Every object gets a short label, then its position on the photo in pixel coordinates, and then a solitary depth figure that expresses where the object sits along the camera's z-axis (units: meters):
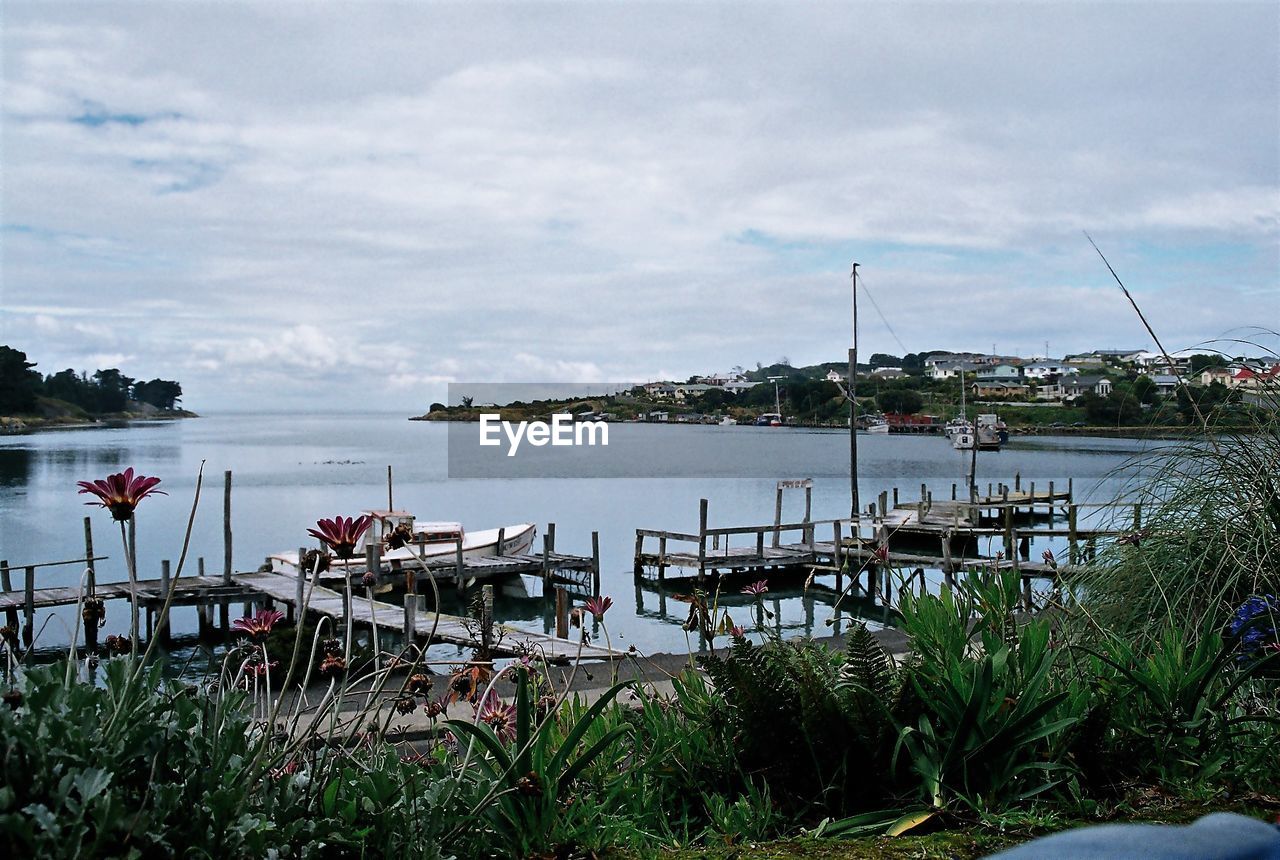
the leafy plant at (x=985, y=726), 3.27
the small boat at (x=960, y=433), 79.19
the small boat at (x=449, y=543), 28.47
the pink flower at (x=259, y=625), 2.96
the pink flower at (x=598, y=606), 3.86
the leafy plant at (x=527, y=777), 2.80
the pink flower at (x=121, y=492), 2.25
